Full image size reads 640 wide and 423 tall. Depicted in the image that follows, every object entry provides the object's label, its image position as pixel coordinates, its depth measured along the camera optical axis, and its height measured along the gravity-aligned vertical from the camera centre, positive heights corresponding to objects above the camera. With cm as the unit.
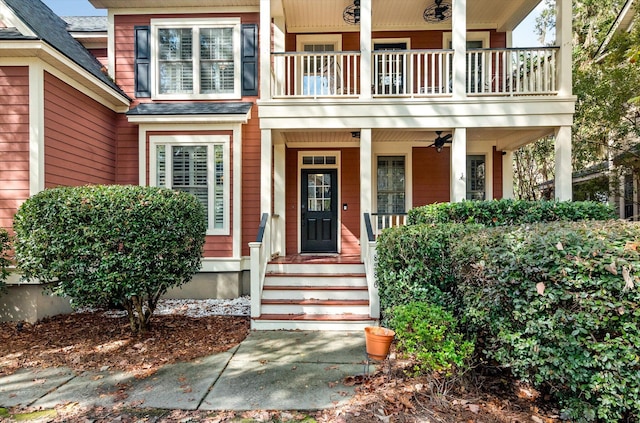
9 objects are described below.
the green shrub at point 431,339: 284 -110
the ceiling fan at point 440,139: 720 +160
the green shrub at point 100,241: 413 -33
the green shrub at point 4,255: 488 -61
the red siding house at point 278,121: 539 +177
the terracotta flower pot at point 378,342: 332 -128
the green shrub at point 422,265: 362 -58
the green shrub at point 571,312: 231 -73
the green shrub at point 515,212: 518 +3
